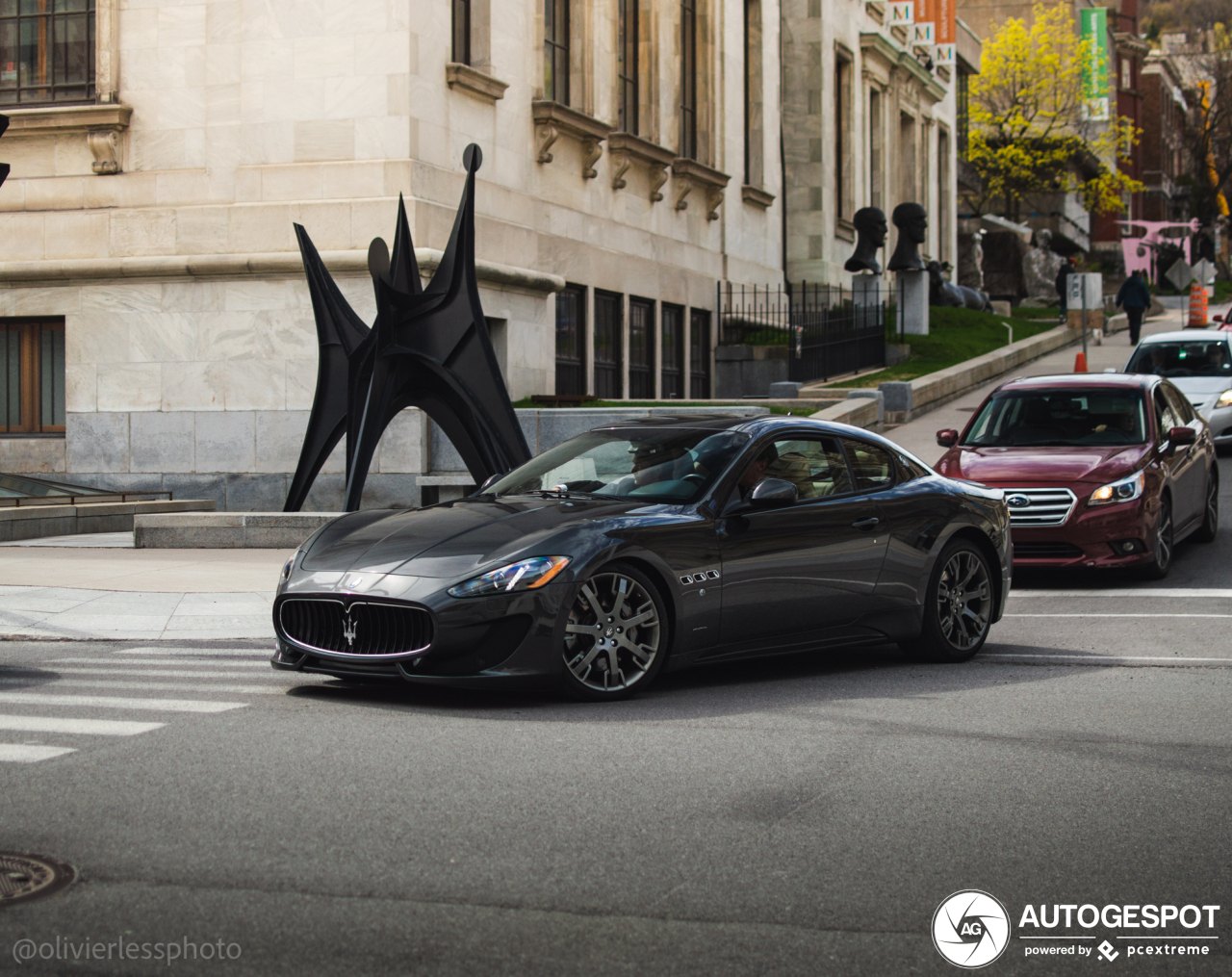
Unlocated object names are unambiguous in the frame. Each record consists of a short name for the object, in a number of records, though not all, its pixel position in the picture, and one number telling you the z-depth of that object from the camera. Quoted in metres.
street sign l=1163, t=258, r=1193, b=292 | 41.03
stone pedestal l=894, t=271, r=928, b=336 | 36.00
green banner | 69.62
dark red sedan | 12.53
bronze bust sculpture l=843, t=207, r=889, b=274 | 34.44
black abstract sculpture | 15.48
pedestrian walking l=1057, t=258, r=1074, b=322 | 44.91
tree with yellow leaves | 67.56
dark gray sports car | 7.19
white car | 22.50
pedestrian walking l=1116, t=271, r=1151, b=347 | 39.66
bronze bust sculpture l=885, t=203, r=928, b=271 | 35.25
